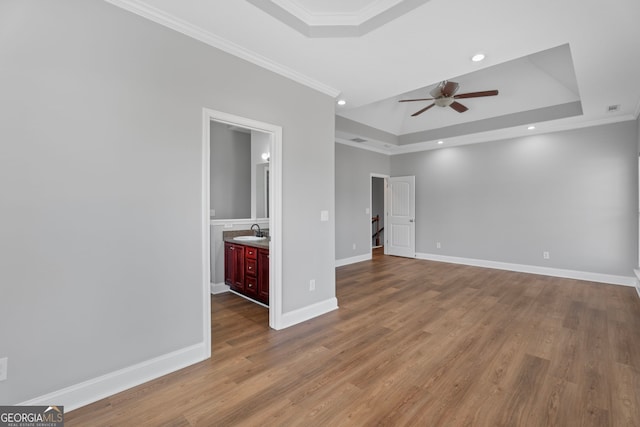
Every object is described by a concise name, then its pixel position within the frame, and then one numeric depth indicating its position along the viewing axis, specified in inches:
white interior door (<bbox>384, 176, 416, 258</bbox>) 283.6
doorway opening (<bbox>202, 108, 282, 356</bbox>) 96.0
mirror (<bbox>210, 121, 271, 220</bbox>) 205.0
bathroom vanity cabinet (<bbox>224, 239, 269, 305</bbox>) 144.9
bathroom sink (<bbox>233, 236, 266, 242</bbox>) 163.2
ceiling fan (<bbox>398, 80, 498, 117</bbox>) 165.5
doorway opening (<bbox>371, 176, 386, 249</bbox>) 377.4
